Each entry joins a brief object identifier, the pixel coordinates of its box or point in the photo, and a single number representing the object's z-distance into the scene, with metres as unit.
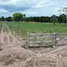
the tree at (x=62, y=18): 29.67
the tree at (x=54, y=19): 32.41
